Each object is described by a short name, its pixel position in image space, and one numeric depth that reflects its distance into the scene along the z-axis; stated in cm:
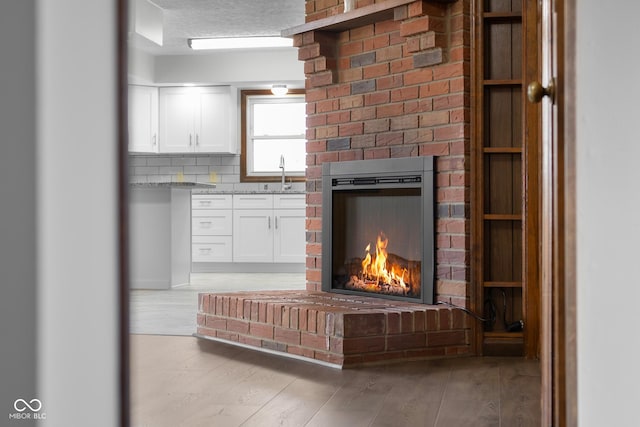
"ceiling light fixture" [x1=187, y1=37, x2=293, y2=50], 833
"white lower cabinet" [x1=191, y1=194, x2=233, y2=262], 911
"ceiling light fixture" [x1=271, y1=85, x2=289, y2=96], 909
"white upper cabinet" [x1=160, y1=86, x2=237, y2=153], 923
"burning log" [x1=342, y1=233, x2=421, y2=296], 425
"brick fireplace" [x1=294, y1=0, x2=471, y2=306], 402
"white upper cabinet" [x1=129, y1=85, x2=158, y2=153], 929
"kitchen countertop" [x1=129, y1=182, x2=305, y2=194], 710
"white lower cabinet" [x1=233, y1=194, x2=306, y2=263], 894
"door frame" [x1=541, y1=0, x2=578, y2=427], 167
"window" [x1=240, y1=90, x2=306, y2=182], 947
